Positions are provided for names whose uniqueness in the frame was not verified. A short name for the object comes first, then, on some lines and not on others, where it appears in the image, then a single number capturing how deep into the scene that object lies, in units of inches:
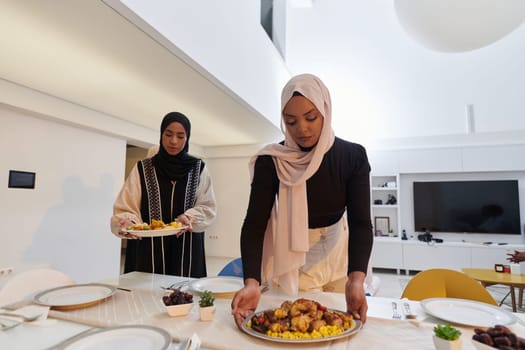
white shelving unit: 193.0
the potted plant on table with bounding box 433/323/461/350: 21.6
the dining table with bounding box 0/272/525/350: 24.9
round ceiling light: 73.4
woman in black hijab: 56.6
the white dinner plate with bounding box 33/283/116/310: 33.5
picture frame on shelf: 195.3
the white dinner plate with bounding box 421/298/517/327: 29.8
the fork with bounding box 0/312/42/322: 29.8
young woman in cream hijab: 35.0
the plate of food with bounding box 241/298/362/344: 24.5
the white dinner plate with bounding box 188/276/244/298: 39.2
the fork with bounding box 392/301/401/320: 31.6
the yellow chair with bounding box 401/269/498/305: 49.4
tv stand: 161.5
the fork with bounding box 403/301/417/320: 31.2
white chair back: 39.4
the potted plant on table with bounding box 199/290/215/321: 29.8
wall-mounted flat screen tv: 169.3
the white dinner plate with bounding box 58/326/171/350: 24.1
